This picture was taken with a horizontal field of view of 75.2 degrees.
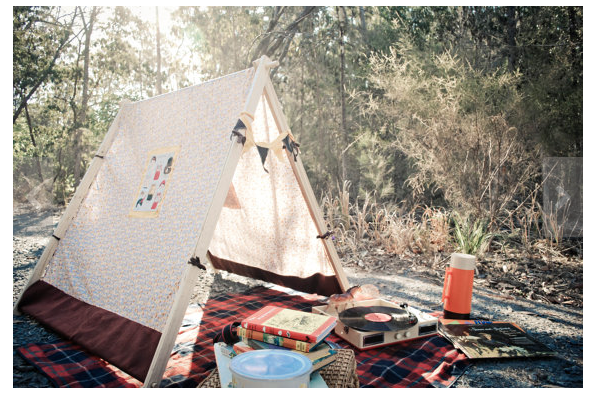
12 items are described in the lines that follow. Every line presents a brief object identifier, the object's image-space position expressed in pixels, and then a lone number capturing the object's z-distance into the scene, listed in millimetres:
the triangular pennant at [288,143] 2695
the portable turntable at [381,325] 2309
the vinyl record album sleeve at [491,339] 2277
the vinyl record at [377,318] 2311
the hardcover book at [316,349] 1646
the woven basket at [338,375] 1680
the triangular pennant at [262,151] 2565
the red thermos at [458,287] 2650
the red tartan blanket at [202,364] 1987
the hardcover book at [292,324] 1694
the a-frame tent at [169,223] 2122
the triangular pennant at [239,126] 2252
